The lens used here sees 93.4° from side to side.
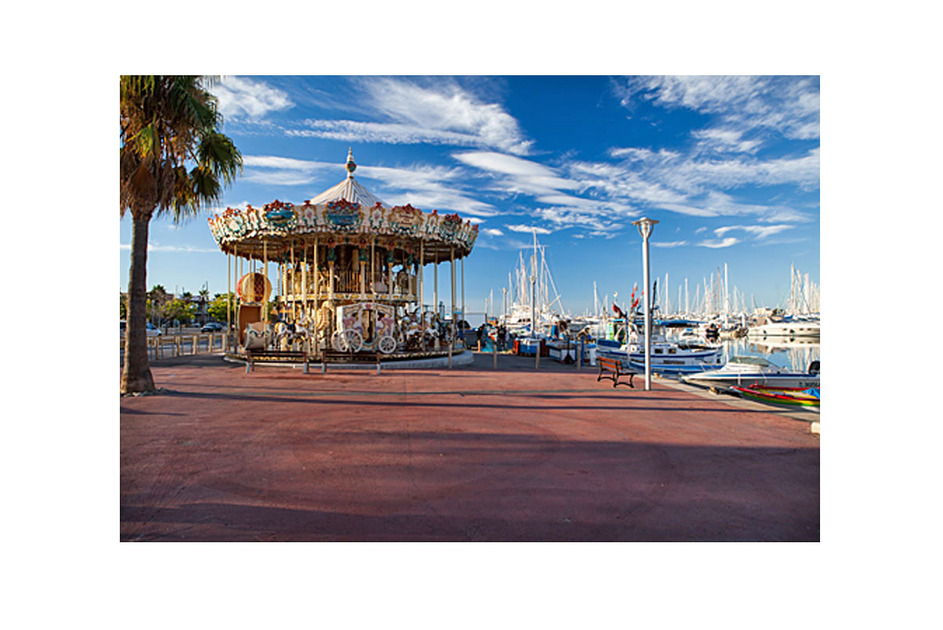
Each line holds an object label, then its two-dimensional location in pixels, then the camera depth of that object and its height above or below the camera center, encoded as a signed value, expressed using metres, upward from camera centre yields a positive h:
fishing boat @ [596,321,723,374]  24.42 -2.14
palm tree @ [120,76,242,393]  8.59 +3.35
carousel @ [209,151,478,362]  16.64 +1.75
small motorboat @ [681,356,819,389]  16.73 -2.19
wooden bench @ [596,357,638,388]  11.23 -1.33
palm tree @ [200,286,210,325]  72.82 +2.79
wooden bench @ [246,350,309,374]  13.58 -1.19
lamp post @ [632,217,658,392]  10.52 +1.57
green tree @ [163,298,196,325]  55.32 +0.61
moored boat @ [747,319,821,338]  48.09 -1.13
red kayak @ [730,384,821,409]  10.94 -1.95
